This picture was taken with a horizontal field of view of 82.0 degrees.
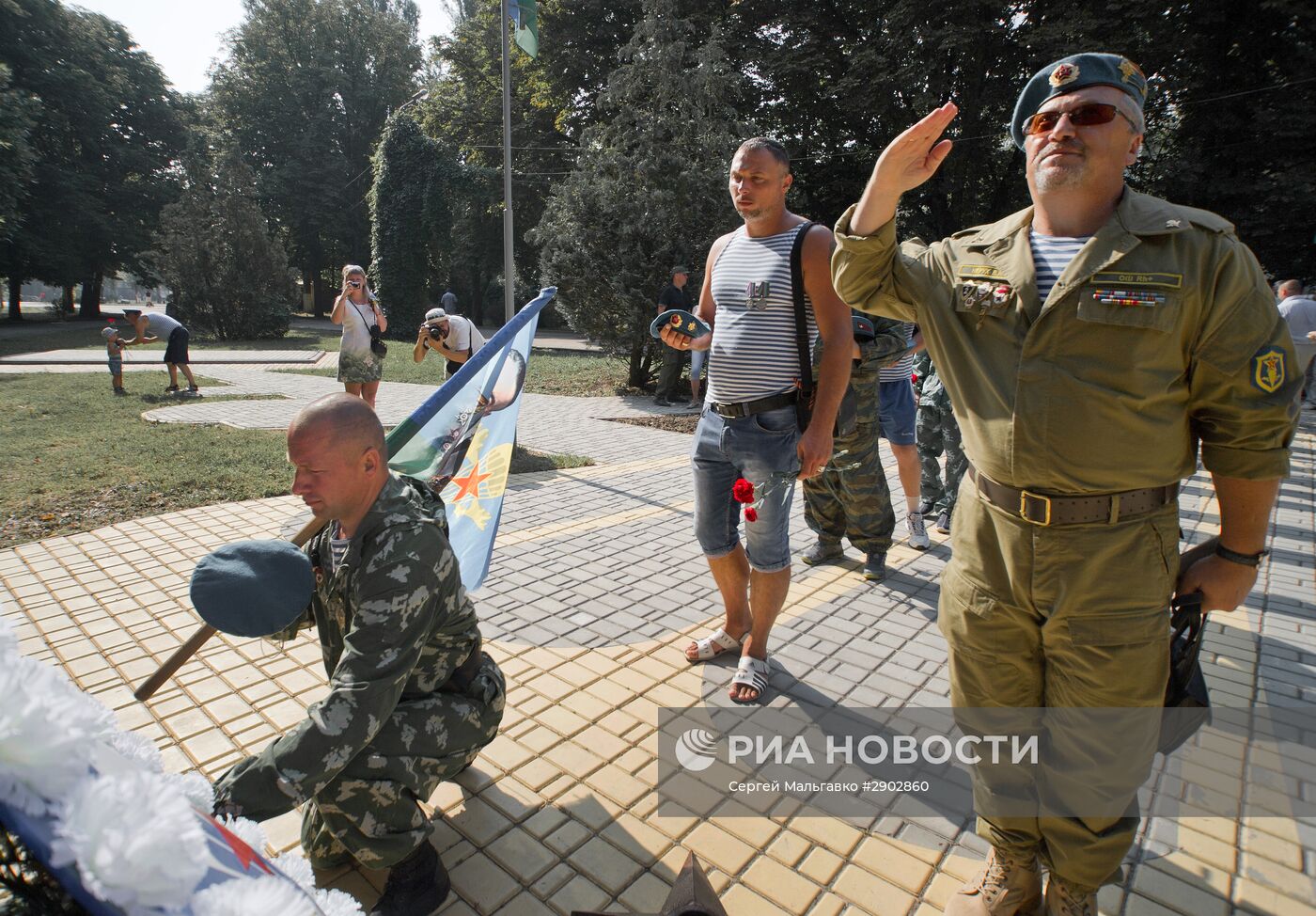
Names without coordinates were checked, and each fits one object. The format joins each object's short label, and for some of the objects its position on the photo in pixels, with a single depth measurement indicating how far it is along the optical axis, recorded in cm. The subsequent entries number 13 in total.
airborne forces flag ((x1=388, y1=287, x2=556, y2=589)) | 270
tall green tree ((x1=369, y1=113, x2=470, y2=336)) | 2772
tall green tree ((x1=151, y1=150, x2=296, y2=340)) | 2606
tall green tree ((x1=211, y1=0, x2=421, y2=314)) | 3959
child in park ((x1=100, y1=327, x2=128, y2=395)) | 1294
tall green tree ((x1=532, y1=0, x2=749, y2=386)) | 1310
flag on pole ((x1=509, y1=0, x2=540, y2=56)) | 899
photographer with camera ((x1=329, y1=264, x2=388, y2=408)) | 861
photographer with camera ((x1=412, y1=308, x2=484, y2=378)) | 722
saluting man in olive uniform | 181
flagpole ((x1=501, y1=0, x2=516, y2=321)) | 831
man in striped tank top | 313
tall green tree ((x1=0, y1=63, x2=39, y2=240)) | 2712
